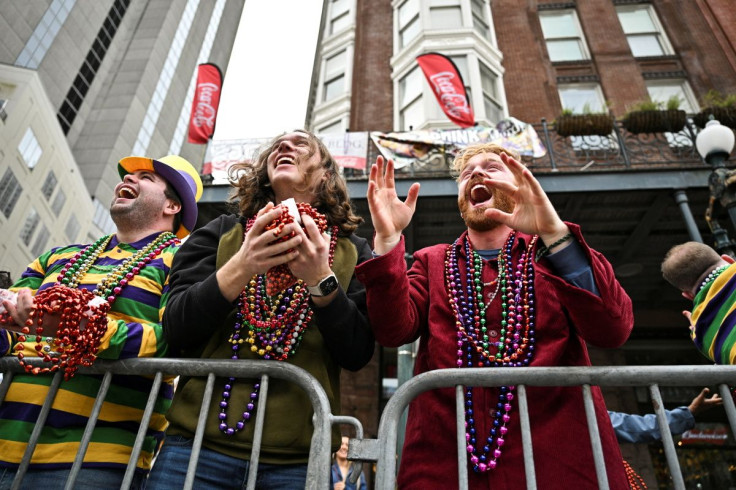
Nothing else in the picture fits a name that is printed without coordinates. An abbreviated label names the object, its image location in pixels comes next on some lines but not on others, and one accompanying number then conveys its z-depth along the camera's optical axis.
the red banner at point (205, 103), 10.67
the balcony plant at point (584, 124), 9.05
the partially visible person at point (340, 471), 5.21
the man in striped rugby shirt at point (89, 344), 1.77
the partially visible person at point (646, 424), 3.38
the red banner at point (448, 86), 10.00
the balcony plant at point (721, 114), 8.81
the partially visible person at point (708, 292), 2.34
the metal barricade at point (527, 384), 1.51
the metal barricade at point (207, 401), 1.56
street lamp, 5.21
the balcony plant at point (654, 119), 8.70
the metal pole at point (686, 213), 6.59
